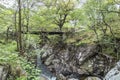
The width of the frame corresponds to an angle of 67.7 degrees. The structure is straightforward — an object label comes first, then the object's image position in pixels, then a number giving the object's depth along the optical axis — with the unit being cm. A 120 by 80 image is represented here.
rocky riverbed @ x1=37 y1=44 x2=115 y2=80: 631
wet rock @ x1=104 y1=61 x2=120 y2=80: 433
